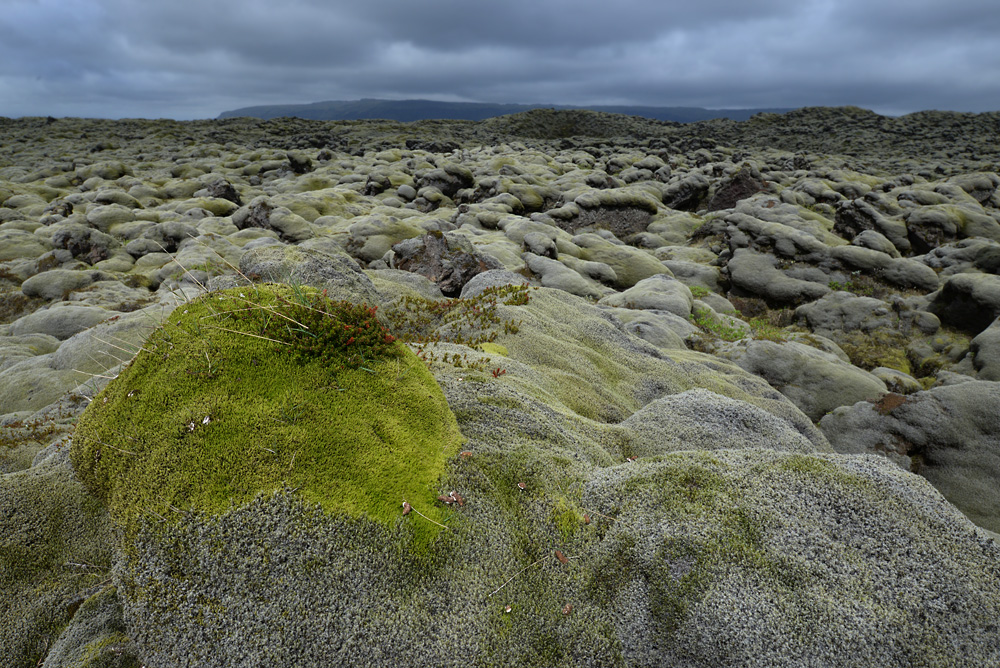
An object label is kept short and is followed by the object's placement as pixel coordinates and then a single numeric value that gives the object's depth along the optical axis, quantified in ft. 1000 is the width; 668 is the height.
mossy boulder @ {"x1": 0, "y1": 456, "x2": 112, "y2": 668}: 18.16
